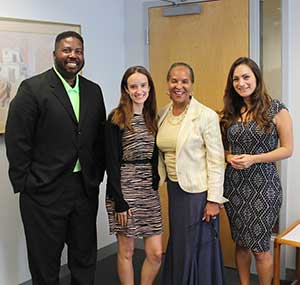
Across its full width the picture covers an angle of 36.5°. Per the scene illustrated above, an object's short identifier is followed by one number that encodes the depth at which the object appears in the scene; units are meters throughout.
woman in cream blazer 2.49
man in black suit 2.45
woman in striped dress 2.54
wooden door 3.36
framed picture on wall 2.88
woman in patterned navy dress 2.50
